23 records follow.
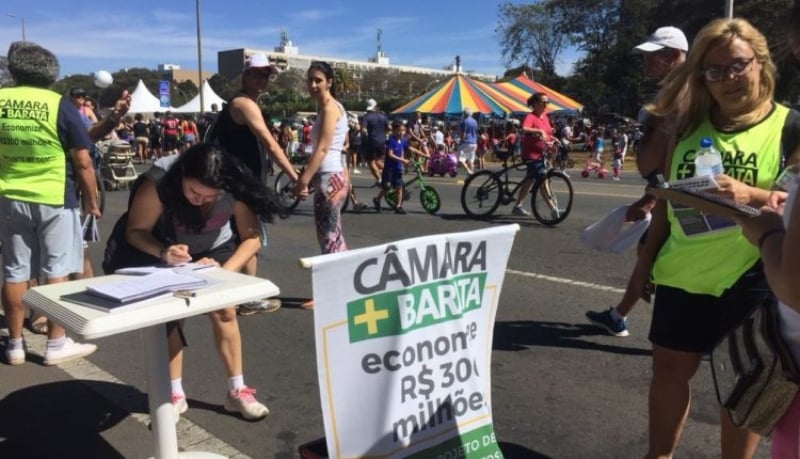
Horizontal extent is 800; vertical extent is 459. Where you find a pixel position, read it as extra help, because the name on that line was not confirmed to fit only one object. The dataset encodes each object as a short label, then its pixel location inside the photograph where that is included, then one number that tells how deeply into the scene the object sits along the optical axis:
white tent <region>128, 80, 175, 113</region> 27.22
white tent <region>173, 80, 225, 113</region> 31.80
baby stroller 14.84
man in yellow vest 3.94
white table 2.14
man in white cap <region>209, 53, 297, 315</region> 4.64
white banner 2.12
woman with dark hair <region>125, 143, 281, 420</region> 2.96
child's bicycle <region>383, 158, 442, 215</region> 10.52
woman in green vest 2.38
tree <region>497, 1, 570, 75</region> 58.06
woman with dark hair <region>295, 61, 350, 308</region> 5.12
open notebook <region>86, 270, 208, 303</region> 2.28
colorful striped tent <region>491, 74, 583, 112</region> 27.25
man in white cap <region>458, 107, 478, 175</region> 19.48
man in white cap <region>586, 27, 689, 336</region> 2.80
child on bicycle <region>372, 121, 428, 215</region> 10.74
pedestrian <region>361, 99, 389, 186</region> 12.69
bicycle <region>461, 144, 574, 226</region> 9.41
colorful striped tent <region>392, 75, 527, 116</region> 26.02
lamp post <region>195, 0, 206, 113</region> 30.46
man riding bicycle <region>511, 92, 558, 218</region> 9.23
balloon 5.38
